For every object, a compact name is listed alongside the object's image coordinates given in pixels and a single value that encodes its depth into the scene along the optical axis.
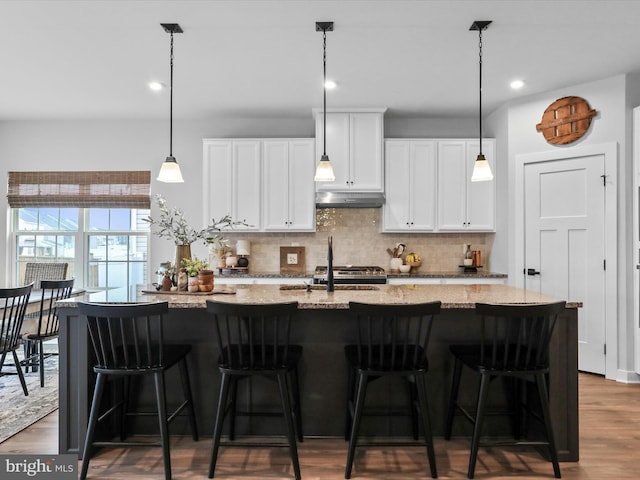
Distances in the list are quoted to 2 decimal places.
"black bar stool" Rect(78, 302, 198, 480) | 2.17
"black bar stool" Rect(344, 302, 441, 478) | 2.16
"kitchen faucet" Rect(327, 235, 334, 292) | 2.91
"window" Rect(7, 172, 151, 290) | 5.30
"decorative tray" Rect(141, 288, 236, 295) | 2.81
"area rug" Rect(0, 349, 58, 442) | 2.95
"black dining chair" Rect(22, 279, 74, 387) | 3.73
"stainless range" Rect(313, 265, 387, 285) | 4.43
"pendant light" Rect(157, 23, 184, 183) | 2.98
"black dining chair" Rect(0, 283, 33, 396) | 3.23
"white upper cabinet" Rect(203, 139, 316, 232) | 4.93
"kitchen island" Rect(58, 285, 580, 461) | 2.66
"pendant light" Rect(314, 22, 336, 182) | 3.09
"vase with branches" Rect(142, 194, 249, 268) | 2.96
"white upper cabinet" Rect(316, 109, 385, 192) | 4.80
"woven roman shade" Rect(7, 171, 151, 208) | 5.27
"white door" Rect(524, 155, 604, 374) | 4.00
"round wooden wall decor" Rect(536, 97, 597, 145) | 4.05
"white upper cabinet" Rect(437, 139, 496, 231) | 4.89
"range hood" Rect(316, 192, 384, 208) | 4.84
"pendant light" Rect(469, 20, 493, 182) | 3.05
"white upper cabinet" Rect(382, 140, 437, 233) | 4.90
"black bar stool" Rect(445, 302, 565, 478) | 2.19
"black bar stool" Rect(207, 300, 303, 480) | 2.14
